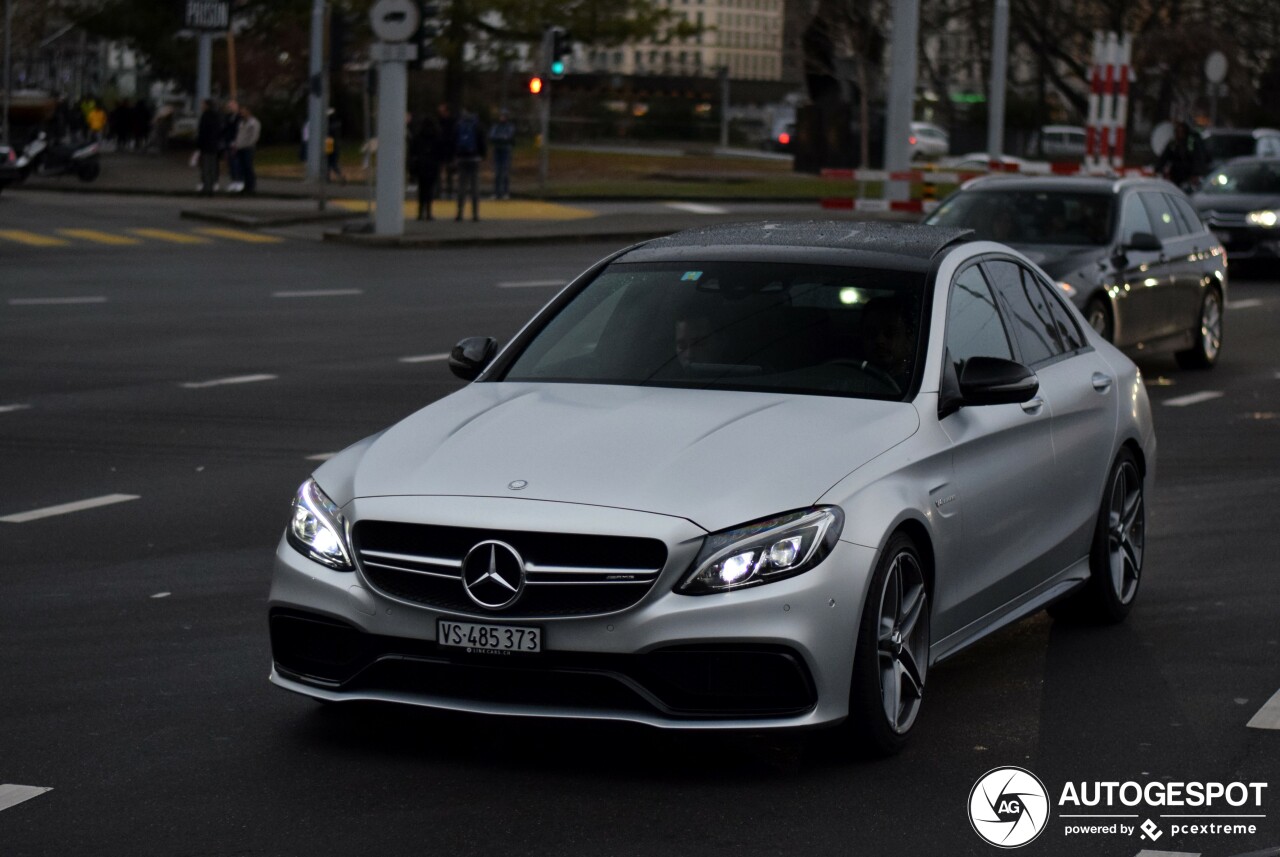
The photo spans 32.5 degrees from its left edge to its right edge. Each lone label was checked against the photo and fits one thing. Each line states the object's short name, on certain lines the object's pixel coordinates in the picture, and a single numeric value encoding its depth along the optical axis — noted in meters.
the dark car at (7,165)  39.28
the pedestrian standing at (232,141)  41.38
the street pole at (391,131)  30.92
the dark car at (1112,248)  16.03
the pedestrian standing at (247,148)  41.41
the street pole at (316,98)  41.72
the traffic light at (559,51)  42.25
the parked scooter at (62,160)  44.97
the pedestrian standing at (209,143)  40.59
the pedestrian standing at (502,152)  41.34
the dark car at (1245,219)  28.61
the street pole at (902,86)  34.50
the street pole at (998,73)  43.56
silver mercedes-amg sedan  5.46
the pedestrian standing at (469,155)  36.44
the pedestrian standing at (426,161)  35.22
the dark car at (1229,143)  44.41
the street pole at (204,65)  49.94
